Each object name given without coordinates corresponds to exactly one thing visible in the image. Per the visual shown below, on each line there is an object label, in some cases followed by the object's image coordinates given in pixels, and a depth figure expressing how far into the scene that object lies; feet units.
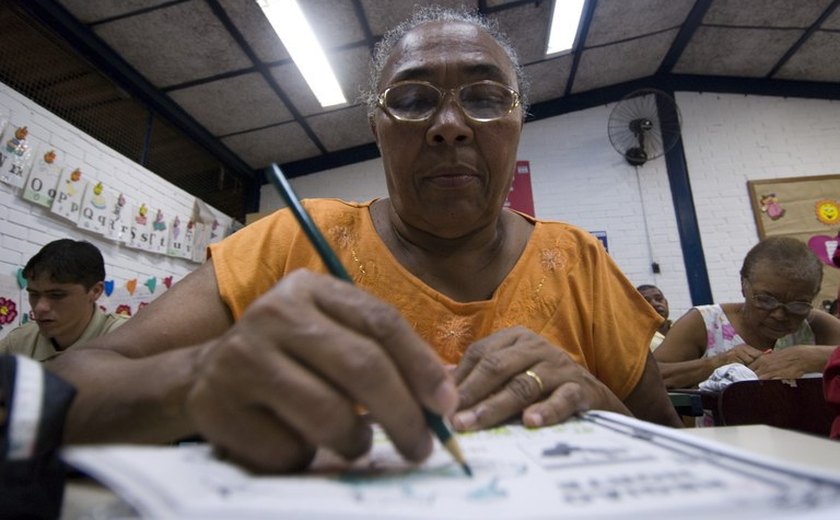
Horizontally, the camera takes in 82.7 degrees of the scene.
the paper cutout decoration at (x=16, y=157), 8.12
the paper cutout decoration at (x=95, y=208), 9.87
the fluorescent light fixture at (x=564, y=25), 11.79
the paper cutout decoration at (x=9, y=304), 8.12
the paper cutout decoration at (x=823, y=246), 13.89
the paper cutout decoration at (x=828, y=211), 14.20
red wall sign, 15.81
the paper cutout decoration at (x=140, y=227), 11.28
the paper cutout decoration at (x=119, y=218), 10.57
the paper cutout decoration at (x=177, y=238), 12.60
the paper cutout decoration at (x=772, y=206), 14.73
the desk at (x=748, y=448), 1.13
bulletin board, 13.97
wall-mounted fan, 15.11
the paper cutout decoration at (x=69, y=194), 9.23
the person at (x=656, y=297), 12.81
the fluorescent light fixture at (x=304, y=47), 9.98
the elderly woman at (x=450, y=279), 1.82
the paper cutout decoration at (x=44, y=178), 8.64
